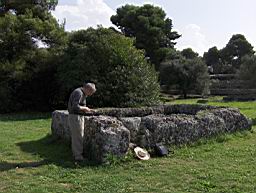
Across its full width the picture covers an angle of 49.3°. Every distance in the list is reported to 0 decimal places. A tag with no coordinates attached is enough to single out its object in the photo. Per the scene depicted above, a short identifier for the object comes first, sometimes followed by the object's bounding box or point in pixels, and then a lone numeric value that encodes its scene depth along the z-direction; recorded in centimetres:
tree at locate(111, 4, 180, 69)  2984
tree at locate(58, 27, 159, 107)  1285
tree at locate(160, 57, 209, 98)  2772
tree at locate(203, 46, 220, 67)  4357
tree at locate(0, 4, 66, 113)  1467
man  599
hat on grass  604
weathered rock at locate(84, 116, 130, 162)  586
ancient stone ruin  594
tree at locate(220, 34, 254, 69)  4128
